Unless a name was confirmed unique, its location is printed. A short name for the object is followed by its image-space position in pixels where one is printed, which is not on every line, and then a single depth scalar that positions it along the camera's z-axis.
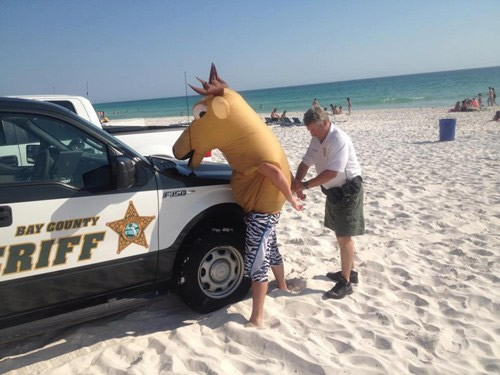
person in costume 3.19
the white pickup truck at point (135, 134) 6.24
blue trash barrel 13.12
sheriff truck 2.71
